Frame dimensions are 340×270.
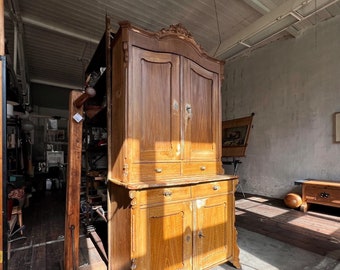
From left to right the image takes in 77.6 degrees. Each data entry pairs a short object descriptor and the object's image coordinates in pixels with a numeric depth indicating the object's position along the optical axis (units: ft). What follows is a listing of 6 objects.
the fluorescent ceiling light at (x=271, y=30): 11.19
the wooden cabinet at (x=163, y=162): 5.51
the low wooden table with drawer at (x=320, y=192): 11.59
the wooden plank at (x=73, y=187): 6.03
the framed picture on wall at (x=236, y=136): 17.12
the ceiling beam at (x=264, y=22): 10.40
